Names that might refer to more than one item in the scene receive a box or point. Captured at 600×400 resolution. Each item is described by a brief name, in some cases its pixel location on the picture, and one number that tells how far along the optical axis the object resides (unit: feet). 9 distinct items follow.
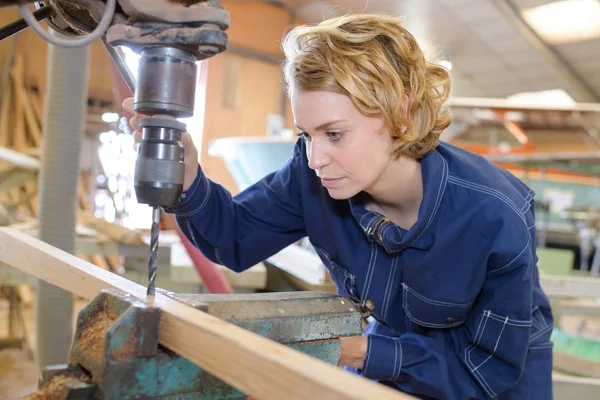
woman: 3.09
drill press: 1.99
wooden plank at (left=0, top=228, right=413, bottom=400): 1.47
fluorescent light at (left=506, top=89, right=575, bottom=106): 23.20
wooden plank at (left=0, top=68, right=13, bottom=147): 14.94
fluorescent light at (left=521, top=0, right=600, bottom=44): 18.58
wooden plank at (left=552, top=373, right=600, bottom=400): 4.89
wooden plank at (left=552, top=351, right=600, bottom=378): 6.05
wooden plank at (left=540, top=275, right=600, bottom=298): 6.73
